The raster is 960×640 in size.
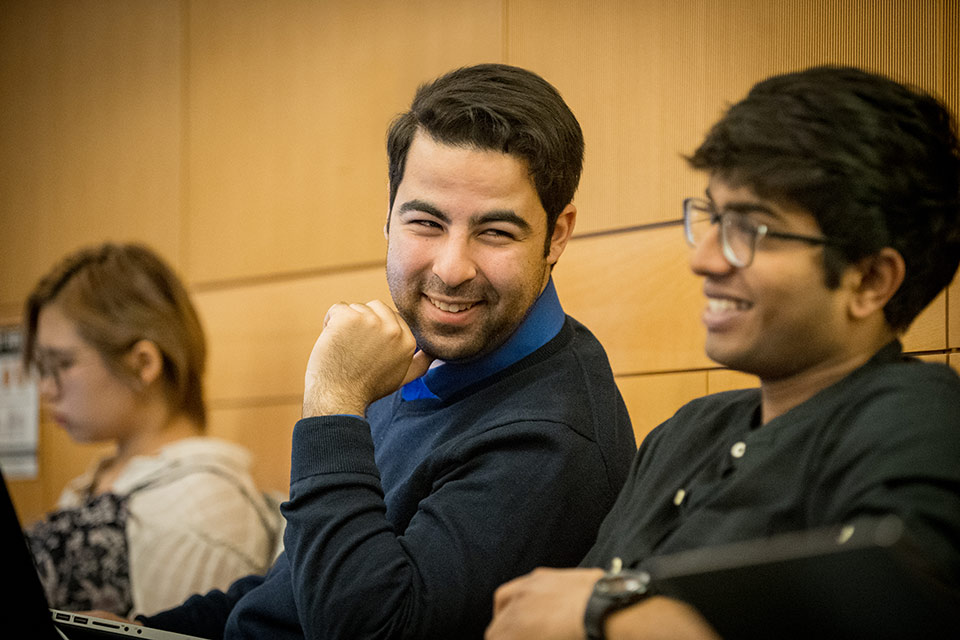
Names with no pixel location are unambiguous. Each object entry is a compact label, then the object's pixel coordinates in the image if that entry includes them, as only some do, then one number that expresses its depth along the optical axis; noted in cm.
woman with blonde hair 270
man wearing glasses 200
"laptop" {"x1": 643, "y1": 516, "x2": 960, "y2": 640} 190
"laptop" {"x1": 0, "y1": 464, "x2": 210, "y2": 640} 206
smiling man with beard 215
